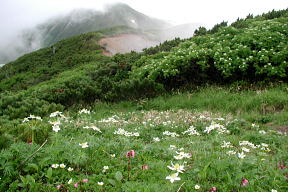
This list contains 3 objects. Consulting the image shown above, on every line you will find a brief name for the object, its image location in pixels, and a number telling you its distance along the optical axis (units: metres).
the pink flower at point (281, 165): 3.88
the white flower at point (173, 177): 2.89
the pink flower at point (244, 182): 3.21
